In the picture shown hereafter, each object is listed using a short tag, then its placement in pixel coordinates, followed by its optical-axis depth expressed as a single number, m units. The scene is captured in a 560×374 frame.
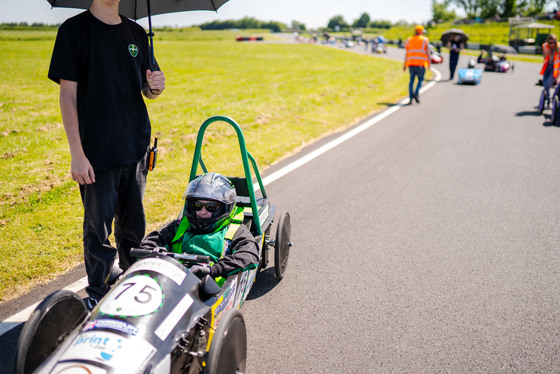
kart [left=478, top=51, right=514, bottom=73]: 23.50
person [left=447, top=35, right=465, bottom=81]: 19.11
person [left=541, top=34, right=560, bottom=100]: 10.98
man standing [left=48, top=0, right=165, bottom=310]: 2.76
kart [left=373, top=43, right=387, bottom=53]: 44.25
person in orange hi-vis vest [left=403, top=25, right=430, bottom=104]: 12.58
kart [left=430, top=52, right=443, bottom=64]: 29.30
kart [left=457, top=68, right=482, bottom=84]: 17.67
